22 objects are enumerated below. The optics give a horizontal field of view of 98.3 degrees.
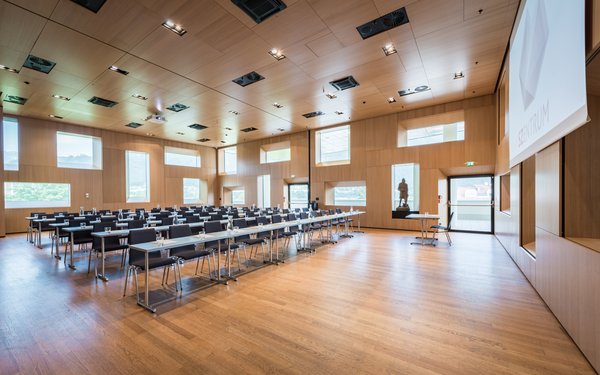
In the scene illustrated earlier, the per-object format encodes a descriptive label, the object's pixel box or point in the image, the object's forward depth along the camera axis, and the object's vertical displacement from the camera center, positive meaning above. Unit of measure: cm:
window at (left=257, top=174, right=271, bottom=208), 1593 -19
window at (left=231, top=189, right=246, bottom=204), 1728 -61
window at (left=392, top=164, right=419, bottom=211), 1080 +20
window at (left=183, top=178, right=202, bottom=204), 1661 -20
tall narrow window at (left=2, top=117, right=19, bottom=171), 1052 +185
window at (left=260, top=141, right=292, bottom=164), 1529 +210
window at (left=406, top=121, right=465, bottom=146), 1008 +212
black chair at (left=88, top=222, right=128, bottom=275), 505 -111
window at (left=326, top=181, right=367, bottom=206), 1256 -34
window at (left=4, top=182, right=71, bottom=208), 1071 -27
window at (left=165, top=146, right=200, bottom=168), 1587 +197
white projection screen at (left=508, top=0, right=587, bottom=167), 197 +110
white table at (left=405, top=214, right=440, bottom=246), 771 -171
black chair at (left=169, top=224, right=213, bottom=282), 424 -110
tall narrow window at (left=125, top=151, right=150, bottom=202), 1412 +67
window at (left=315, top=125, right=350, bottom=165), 1302 +211
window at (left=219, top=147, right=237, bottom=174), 1775 +188
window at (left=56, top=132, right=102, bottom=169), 1195 +180
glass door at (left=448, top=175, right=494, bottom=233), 964 -67
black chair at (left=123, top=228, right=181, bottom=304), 374 -108
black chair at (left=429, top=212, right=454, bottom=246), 754 -164
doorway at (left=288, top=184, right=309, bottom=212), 1461 -47
